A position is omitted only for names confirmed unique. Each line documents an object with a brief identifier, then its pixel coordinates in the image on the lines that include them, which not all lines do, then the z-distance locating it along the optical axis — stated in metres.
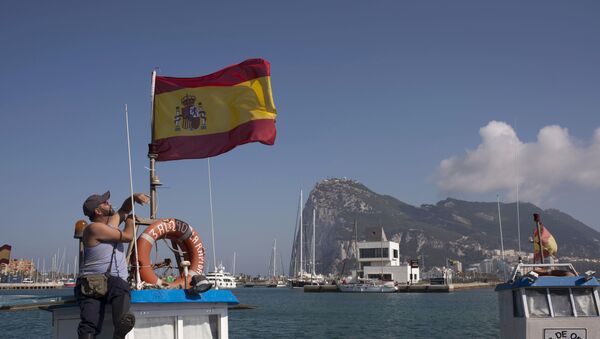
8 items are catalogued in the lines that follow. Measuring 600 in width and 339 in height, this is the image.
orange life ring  12.36
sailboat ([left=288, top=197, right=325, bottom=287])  184.75
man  9.36
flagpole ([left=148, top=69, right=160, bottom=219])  13.02
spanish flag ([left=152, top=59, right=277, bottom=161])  14.38
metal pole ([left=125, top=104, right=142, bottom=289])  10.60
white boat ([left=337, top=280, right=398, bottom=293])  147.75
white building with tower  170.00
